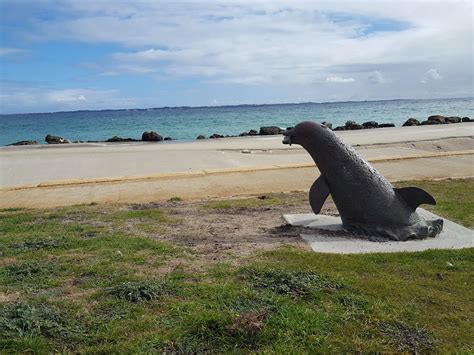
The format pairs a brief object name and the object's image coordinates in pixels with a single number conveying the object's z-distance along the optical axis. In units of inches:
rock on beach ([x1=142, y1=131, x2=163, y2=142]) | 1671.5
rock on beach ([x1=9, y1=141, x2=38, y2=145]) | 1660.2
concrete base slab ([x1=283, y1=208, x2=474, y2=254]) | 275.3
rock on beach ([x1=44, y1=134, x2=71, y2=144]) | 1700.3
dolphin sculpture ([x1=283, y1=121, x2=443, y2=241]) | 296.8
